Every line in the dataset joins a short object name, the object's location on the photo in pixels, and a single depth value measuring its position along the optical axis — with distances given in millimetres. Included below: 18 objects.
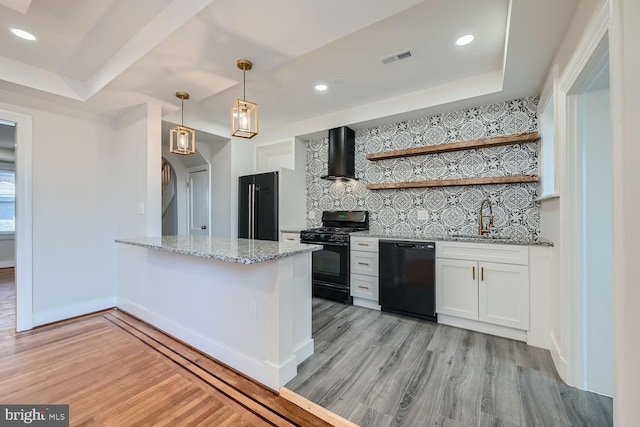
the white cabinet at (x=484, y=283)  2441
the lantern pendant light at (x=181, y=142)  2650
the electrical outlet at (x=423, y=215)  3435
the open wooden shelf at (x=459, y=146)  2744
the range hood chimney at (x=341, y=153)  3795
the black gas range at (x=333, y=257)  3445
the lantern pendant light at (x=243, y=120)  2049
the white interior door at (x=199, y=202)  4918
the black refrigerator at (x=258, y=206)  4082
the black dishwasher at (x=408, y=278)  2818
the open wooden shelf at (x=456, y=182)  2758
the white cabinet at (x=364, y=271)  3222
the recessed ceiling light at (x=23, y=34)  2104
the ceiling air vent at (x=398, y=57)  2408
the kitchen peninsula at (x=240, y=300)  1809
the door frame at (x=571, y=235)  1736
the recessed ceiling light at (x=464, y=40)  2187
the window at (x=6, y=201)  5848
